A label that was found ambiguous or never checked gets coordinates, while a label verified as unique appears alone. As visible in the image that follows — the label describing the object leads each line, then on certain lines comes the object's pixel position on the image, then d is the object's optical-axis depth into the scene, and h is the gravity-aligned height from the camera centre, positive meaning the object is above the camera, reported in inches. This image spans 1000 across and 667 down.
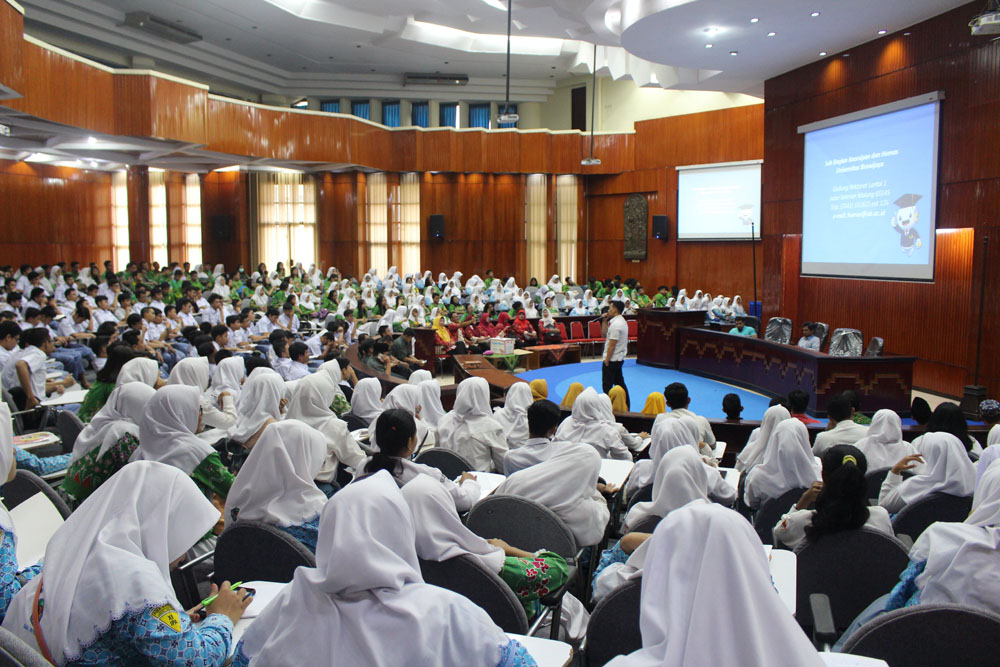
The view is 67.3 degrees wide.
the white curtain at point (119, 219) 796.0 +55.4
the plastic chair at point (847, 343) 378.3 -35.5
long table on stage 322.7 -45.2
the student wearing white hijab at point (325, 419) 166.2 -34.4
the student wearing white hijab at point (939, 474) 134.6 -36.4
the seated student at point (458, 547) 92.0 -34.0
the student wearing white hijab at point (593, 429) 188.7 -39.7
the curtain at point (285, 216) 790.5 +58.8
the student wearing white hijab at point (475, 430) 182.5 -38.8
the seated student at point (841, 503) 106.1 -32.6
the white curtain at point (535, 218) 819.4 +59.6
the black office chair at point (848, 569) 105.8 -41.9
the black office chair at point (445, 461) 164.4 -41.1
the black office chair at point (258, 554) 100.2 -38.0
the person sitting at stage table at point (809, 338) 391.2 -34.0
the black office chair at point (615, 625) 85.9 -40.8
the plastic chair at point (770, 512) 141.4 -45.4
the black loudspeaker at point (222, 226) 793.6 +47.9
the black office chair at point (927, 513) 134.2 -42.9
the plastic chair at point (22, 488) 126.3 -37.0
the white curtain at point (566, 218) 825.5 +60.2
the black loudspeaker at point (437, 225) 786.2 +48.8
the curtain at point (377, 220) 785.6 +54.6
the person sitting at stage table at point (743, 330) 438.9 -33.2
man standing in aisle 337.1 -33.4
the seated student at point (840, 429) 180.7 -38.0
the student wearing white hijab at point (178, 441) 142.5 -32.1
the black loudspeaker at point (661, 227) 740.0 +45.5
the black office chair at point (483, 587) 90.7 -38.3
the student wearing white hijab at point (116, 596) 69.9 -30.7
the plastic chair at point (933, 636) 77.3 -37.8
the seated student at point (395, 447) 120.1 -28.4
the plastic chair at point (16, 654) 63.7 -32.4
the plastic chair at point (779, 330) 442.0 -33.8
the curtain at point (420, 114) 915.4 +192.6
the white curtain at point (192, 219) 797.2 +55.5
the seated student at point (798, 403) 213.2 -36.8
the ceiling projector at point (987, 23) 245.6 +82.4
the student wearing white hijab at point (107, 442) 140.3 -33.4
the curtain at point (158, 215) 778.2 +58.3
